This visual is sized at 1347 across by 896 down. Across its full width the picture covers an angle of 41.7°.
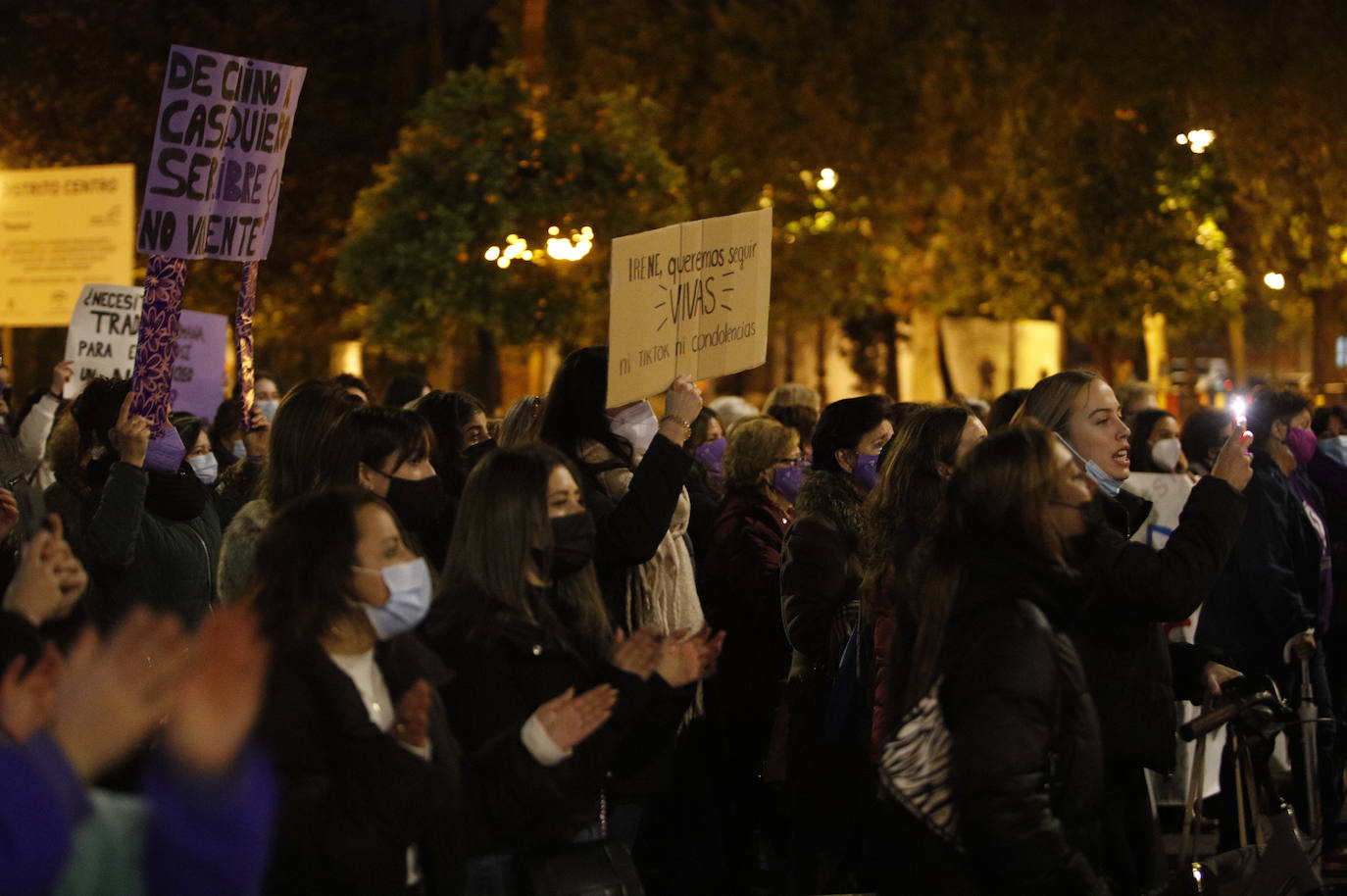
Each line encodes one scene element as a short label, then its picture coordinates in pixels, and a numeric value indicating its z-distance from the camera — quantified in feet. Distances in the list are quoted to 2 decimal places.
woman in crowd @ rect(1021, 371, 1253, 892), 14.40
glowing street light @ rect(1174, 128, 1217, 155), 91.32
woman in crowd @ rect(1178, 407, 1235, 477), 28.89
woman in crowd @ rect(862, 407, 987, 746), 16.57
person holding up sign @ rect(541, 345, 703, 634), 16.57
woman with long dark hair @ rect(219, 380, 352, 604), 16.16
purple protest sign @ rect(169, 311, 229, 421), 36.27
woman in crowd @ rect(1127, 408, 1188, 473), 30.40
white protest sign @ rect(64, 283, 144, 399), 34.86
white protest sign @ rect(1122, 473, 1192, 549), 27.73
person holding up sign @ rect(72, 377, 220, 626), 18.47
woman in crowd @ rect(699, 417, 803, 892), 21.49
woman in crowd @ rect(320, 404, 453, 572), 16.44
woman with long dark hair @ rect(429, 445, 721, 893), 13.01
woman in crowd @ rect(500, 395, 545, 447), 19.71
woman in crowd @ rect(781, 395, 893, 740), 19.17
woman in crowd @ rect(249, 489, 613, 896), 10.73
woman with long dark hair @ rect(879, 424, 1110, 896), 11.55
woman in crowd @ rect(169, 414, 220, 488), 23.29
